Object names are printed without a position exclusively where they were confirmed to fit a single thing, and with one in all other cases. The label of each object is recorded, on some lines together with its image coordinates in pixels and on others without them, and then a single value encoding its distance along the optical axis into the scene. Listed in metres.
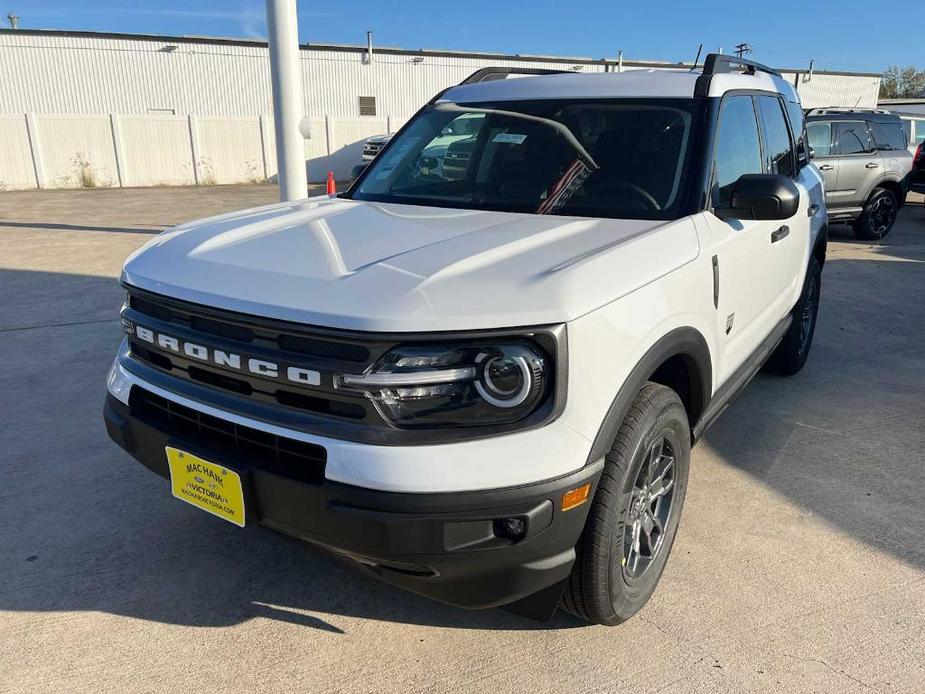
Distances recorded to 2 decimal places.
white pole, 8.41
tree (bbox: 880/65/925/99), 67.25
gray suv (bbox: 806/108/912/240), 10.57
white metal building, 20.39
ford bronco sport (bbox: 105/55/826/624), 1.91
